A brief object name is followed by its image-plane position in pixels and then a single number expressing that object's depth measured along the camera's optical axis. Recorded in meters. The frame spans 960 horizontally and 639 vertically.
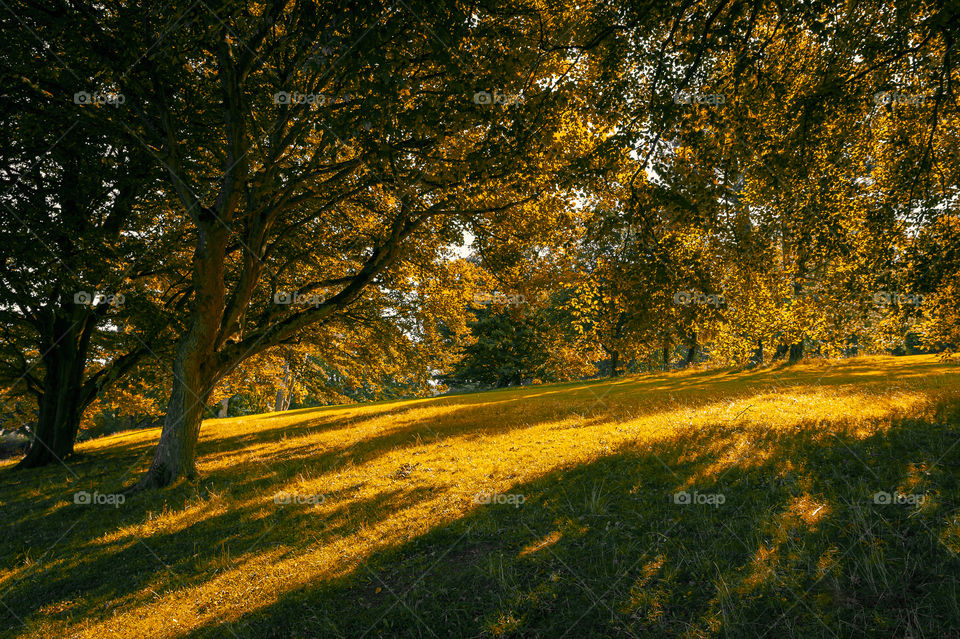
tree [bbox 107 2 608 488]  6.75
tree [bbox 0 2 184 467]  9.38
